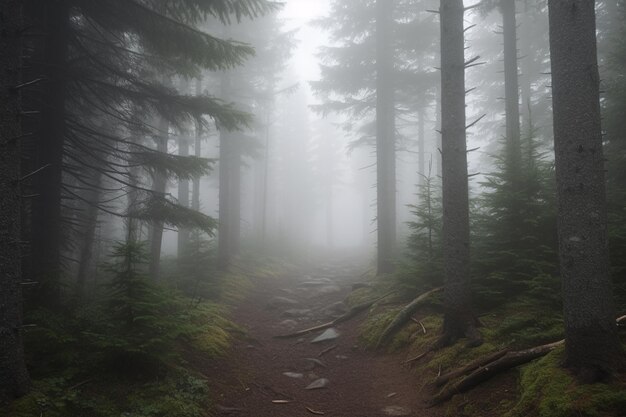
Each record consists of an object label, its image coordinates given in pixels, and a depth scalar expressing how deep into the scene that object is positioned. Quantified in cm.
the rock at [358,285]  1351
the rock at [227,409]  548
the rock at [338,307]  1176
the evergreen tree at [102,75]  731
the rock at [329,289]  1508
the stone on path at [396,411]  546
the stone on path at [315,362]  772
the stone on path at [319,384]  668
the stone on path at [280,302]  1277
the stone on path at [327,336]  927
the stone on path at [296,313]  1168
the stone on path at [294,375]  719
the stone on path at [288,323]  1073
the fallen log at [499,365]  505
